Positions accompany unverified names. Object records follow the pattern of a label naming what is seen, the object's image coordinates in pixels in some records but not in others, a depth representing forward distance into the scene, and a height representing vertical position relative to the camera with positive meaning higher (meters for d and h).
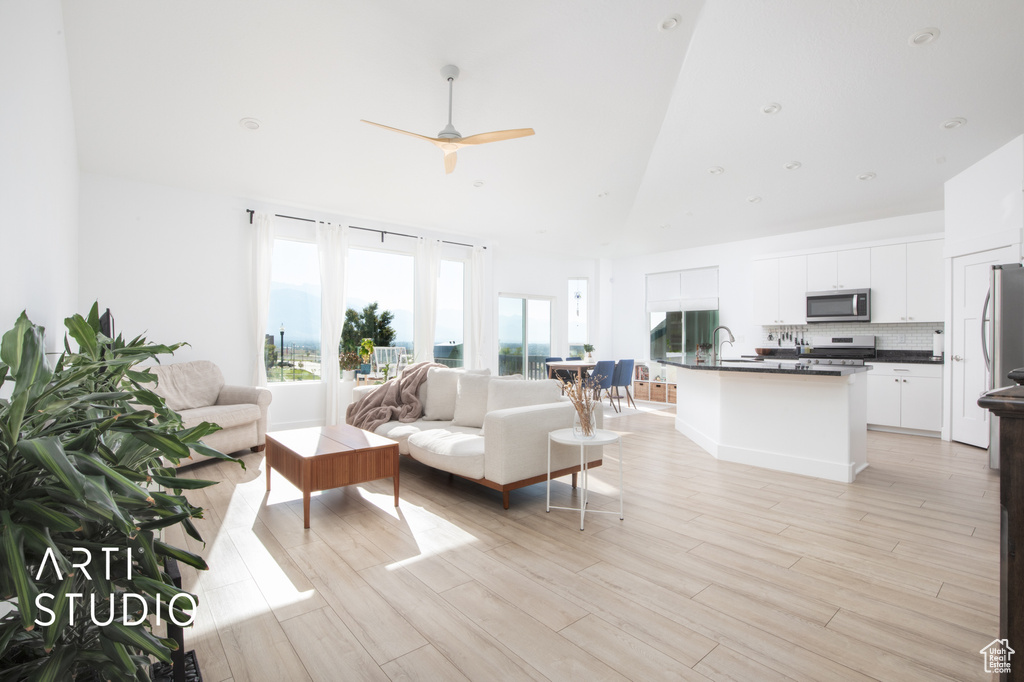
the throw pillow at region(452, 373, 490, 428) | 4.17 -0.55
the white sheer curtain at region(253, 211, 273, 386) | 5.83 +0.65
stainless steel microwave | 6.38 +0.44
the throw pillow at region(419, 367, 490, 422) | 4.43 -0.55
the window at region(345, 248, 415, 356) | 6.91 +0.78
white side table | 2.93 -0.64
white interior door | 4.79 -0.10
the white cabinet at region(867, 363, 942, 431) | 5.70 -0.73
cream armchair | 4.38 -0.65
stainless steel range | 6.50 -0.18
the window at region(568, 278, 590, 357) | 9.92 +0.44
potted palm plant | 0.61 -0.25
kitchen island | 3.87 -0.70
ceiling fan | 3.54 +1.50
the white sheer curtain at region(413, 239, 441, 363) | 7.32 +0.57
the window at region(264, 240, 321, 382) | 6.24 +0.31
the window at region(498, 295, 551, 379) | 9.27 +0.06
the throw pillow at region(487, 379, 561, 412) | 3.81 -0.45
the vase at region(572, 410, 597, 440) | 3.01 -0.59
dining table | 7.58 -0.45
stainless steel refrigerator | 4.13 +0.10
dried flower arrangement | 3.00 -0.40
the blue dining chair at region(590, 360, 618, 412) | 7.46 -0.50
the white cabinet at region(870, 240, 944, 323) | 5.91 +0.70
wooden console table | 1.12 -0.41
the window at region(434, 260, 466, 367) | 7.92 +0.37
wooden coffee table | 2.98 -0.79
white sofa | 3.16 -0.73
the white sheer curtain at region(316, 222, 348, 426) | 6.38 +0.46
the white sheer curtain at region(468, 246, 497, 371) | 7.96 +0.47
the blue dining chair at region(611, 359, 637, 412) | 7.73 -0.57
